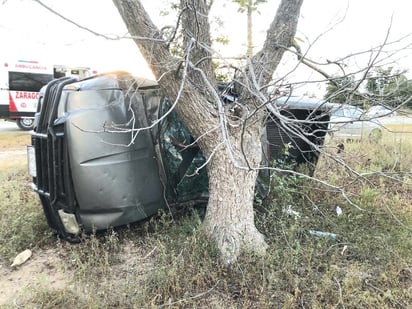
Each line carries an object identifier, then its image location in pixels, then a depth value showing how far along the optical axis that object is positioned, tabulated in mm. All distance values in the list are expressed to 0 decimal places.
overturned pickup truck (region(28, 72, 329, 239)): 2770
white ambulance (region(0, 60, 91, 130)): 12048
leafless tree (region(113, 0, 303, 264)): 2715
